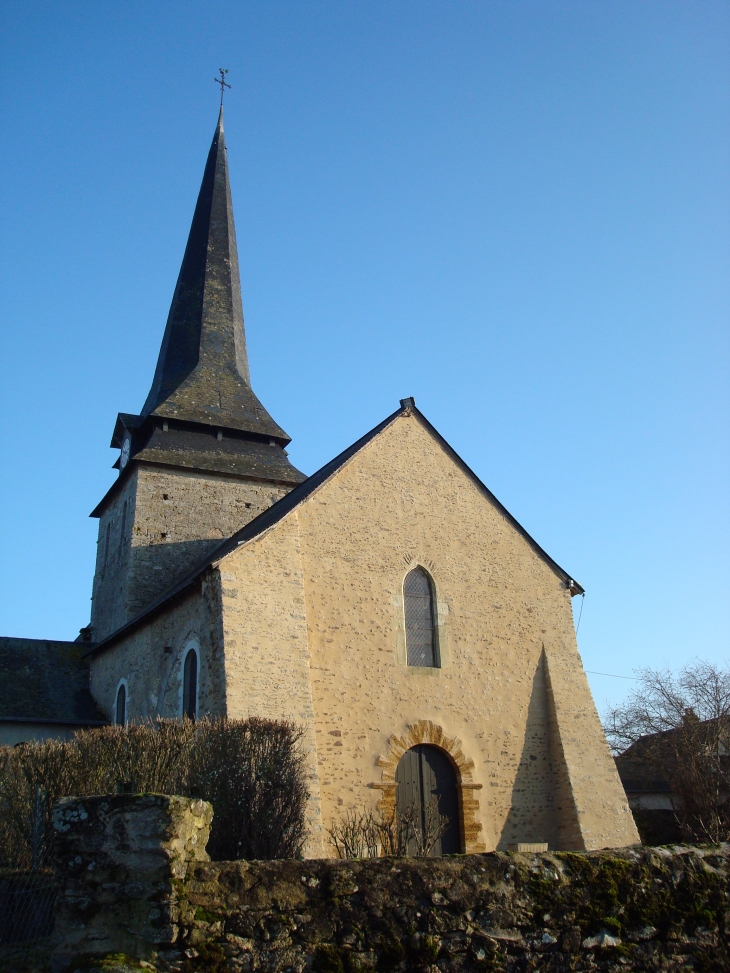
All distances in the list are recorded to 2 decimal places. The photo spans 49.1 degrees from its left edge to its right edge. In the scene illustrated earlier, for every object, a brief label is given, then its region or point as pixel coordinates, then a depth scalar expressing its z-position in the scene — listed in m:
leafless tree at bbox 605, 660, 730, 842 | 17.28
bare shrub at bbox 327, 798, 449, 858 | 9.71
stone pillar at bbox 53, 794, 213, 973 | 3.84
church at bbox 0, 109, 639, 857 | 11.76
